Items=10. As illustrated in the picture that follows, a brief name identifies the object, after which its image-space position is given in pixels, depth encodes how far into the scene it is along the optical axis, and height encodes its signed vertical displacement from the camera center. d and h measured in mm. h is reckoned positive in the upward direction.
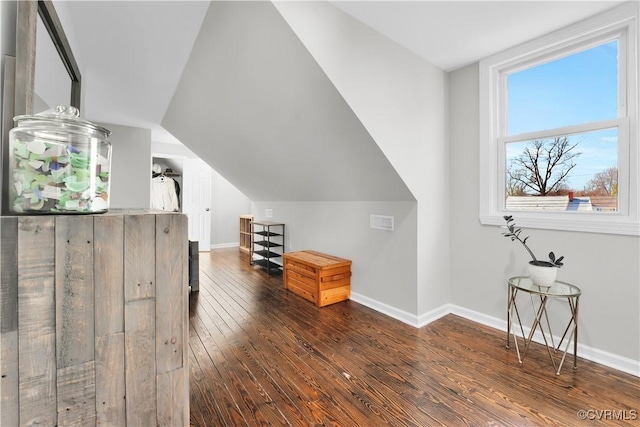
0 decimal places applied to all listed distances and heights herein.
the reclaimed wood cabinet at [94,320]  696 -284
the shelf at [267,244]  4594 -456
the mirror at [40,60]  810 +543
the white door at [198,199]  6121 +367
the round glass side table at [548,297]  1902 -584
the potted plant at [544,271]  1976 -380
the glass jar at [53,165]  746 +135
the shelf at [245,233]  6230 -375
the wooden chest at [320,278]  3068 -693
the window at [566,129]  1940 +673
